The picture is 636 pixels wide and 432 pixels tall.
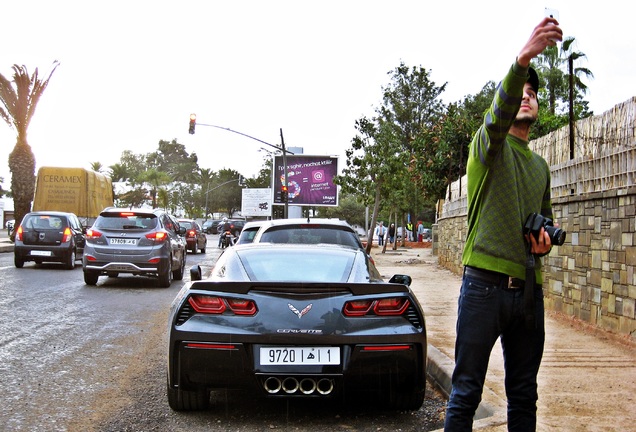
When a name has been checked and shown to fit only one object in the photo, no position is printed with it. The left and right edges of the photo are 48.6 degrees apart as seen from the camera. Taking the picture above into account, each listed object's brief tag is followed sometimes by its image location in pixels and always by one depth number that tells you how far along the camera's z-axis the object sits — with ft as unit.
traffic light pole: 105.09
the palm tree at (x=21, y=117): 99.35
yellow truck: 82.17
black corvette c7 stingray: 14.71
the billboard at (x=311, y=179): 145.69
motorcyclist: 103.94
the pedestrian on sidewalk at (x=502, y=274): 9.72
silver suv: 46.50
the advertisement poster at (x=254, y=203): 231.91
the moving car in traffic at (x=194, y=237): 99.66
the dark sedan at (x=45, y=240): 58.54
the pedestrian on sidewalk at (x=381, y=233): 147.54
